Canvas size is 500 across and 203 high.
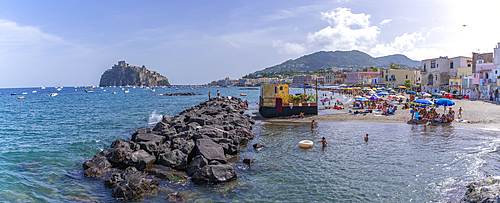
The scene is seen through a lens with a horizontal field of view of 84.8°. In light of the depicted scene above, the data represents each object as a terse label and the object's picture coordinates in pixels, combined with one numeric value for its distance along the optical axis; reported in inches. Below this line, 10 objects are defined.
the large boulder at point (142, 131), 798.0
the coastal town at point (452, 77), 1812.3
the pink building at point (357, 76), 4758.9
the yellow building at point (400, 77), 3528.5
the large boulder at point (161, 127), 900.0
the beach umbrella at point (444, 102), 1034.8
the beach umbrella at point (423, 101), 1136.2
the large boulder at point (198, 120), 941.2
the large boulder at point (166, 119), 1054.4
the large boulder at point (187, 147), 592.4
